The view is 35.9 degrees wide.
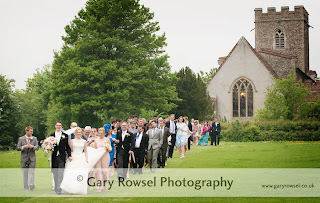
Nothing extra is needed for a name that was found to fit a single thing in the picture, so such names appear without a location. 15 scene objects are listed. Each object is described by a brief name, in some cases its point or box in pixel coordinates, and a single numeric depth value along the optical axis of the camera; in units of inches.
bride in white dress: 498.6
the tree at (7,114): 1978.3
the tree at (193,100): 2220.7
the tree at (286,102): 2073.1
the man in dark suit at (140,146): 705.0
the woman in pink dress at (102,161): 531.2
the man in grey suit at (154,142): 743.7
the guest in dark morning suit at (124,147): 633.0
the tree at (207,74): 4017.2
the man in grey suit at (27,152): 550.3
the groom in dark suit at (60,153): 522.6
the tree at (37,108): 2372.9
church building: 2317.9
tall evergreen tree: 1707.7
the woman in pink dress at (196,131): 1454.2
